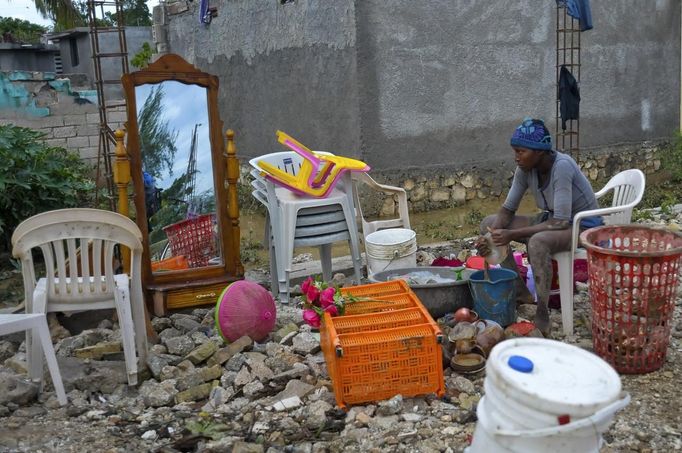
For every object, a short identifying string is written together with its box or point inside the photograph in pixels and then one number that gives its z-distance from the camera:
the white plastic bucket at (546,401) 1.87
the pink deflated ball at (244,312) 4.34
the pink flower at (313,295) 3.99
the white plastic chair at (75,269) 3.83
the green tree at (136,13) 30.95
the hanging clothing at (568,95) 8.17
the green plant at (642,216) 7.12
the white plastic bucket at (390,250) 5.35
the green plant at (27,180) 6.42
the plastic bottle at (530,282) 4.93
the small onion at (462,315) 4.32
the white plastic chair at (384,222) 5.81
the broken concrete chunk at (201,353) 4.21
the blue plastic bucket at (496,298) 4.30
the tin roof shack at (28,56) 20.58
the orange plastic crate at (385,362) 3.45
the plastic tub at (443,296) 4.52
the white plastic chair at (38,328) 3.50
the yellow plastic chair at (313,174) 5.26
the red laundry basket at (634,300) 3.54
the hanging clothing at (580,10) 7.87
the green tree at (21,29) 28.74
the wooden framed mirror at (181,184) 5.04
